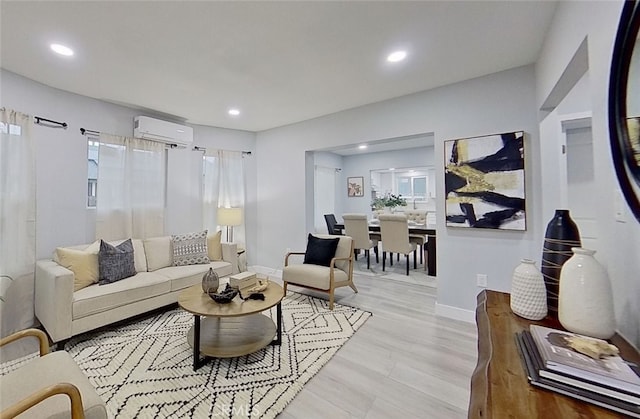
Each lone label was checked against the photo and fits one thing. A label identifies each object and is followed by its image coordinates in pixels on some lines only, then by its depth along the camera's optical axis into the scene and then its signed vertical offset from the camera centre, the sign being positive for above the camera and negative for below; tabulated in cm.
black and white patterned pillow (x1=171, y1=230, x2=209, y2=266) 352 -48
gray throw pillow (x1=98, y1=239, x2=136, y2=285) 280 -54
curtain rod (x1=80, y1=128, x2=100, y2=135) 318 +100
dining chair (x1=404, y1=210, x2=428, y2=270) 500 -20
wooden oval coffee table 205 -106
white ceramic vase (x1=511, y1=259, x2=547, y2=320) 113 -34
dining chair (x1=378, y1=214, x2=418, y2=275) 454 -35
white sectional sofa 229 -76
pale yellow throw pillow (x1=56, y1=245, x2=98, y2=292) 262 -51
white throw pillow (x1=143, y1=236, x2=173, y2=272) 336 -50
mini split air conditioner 353 +115
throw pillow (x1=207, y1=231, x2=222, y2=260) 384 -49
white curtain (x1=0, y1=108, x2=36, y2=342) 256 -8
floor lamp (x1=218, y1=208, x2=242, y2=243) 428 -6
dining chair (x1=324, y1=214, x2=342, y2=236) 594 -26
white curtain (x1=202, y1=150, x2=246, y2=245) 446 +48
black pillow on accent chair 361 -52
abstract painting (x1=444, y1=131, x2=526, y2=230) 260 +33
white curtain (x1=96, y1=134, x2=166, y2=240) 333 +34
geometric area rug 170 -121
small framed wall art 788 +82
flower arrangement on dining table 588 +24
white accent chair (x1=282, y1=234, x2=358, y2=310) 330 -77
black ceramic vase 119 -16
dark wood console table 65 -48
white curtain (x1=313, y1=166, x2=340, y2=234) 718 +55
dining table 454 -52
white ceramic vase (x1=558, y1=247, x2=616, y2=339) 90 -29
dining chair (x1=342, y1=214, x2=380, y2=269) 499 -32
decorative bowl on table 218 -68
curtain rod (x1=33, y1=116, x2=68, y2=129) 283 +101
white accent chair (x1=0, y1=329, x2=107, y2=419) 103 -80
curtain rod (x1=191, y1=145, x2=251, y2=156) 427 +106
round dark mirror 88 +38
